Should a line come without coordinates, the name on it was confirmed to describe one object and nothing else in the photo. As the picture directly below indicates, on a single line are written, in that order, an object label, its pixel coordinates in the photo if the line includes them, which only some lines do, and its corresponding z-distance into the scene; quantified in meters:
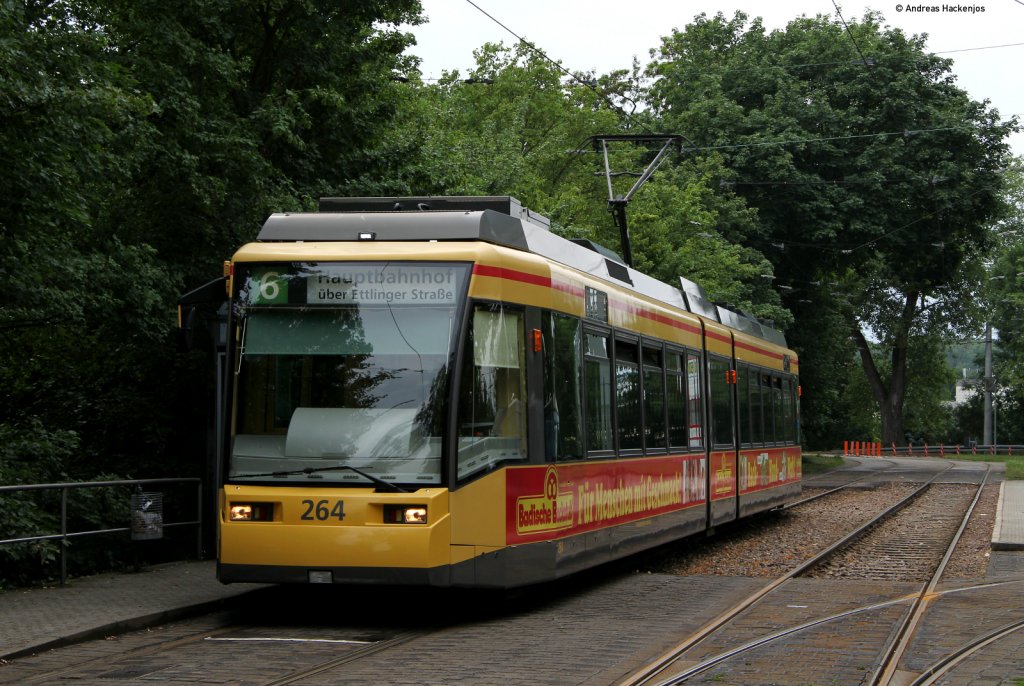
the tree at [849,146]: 42.94
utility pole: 68.94
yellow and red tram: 9.97
